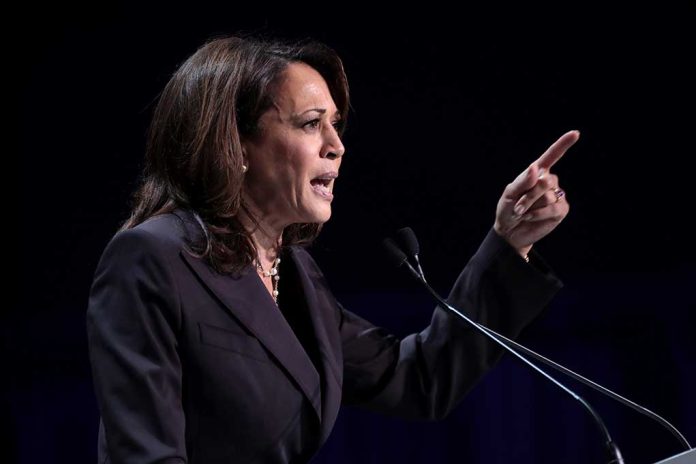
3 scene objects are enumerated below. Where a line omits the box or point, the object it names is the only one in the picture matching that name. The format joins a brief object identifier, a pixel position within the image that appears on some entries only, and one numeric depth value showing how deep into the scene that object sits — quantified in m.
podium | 6.18
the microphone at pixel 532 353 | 6.33
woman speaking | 6.39
